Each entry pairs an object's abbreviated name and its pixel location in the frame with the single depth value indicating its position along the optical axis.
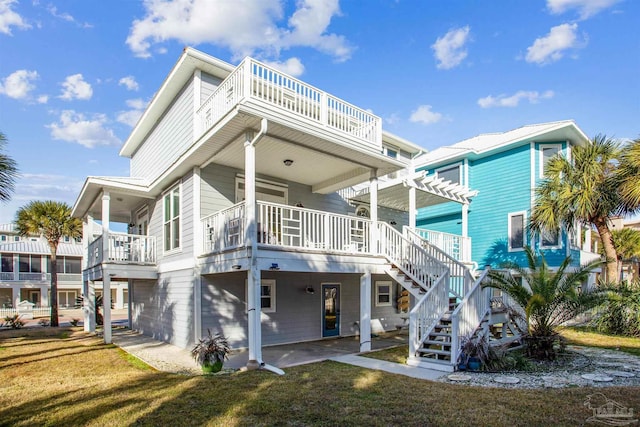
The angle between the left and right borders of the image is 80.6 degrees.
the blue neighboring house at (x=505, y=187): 15.45
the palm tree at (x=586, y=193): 12.71
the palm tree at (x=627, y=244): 22.25
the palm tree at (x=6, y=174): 10.08
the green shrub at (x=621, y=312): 11.63
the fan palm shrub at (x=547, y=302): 8.54
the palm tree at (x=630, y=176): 10.48
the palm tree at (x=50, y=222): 18.88
